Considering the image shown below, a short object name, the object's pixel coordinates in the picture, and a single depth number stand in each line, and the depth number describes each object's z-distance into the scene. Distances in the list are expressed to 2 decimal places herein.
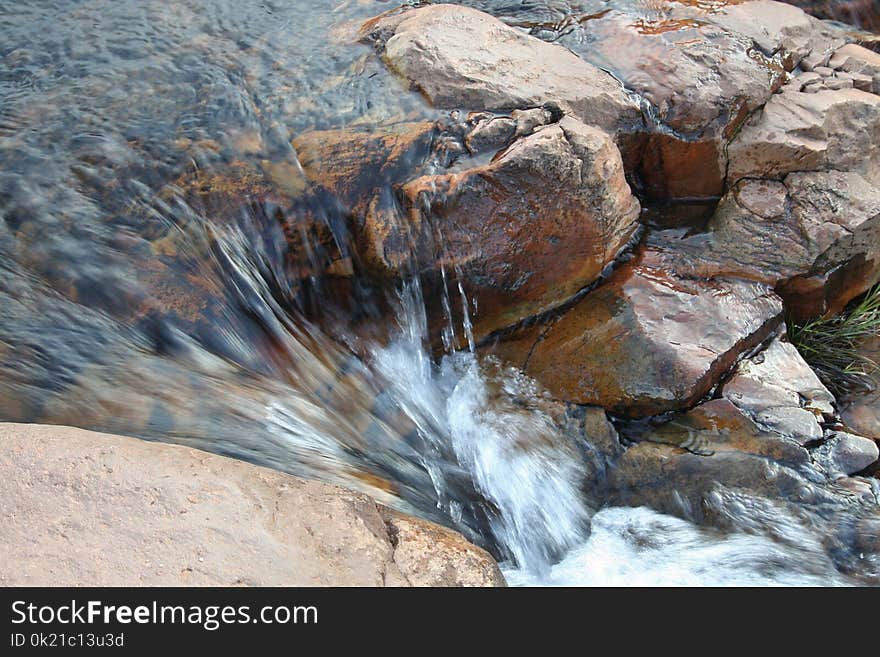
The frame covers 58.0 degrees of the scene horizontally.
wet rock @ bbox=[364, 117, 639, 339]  3.46
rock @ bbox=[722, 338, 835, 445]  3.35
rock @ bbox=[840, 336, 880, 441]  3.70
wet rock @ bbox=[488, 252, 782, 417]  3.43
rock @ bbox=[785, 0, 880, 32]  5.12
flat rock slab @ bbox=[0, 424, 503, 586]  1.96
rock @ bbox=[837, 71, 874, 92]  4.35
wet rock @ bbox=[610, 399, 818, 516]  3.26
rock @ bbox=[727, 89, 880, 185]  3.97
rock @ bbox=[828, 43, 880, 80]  4.43
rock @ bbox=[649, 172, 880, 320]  3.90
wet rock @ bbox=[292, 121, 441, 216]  3.51
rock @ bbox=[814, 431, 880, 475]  3.27
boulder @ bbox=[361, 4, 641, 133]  3.72
